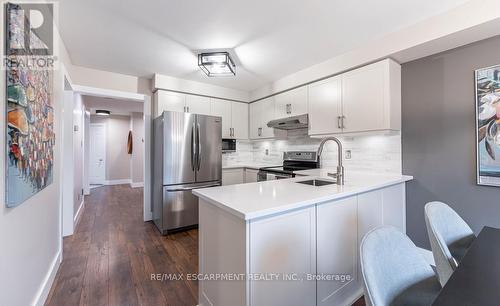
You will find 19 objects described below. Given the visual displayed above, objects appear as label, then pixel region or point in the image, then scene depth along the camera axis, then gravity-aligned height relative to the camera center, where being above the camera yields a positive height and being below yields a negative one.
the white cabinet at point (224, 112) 3.93 +0.77
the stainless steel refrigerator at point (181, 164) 2.98 -0.17
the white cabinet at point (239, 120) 4.21 +0.67
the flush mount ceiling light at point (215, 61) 2.43 +1.05
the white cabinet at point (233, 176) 3.89 -0.43
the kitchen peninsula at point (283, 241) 1.19 -0.56
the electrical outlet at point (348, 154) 2.98 -0.02
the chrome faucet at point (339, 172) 1.84 -0.17
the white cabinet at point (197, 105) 3.63 +0.84
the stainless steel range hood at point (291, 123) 3.20 +0.47
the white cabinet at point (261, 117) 3.93 +0.68
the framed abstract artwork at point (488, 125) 1.85 +0.24
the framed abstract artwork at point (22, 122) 1.09 +0.19
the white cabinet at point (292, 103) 3.27 +0.81
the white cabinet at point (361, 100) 2.32 +0.62
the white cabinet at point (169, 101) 3.37 +0.83
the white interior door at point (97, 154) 7.00 -0.02
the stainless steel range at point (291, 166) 3.26 -0.22
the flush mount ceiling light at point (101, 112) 6.30 +1.22
